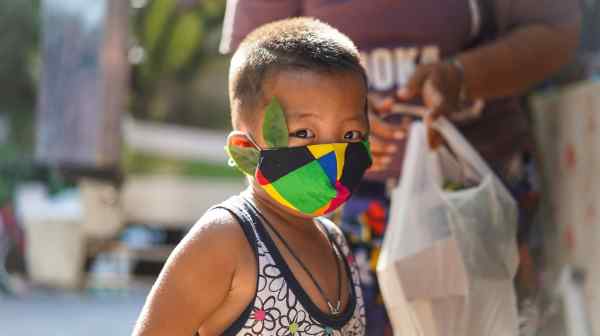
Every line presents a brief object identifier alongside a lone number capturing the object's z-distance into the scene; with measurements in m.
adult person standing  2.57
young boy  2.33
